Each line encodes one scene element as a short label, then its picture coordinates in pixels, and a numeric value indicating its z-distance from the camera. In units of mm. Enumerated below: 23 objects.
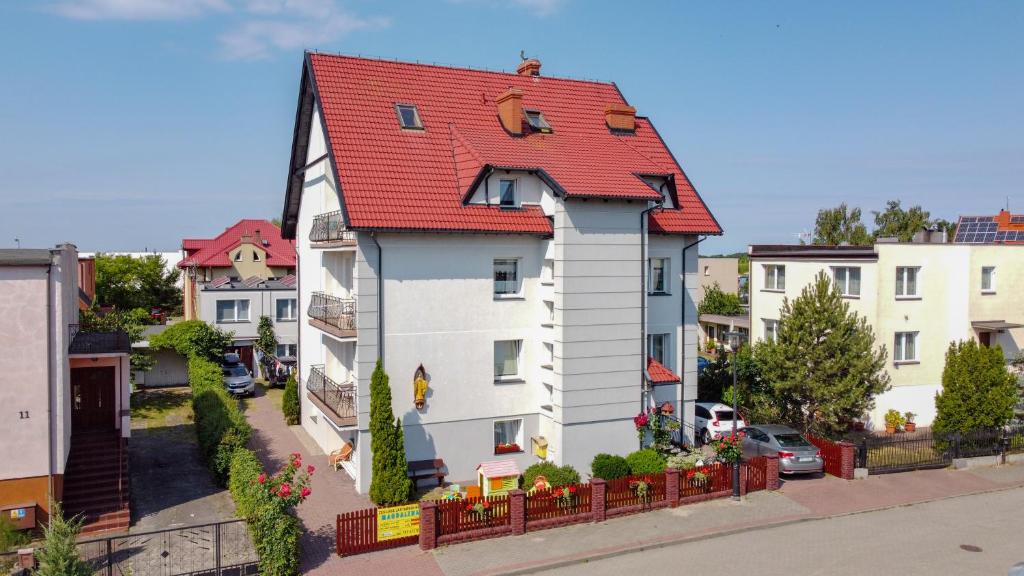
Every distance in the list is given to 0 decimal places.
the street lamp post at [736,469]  21516
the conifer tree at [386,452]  20312
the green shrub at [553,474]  21203
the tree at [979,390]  25734
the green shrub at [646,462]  22391
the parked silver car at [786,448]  23453
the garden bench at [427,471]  21819
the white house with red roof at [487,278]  22047
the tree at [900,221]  68750
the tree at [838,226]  69438
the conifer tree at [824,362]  25984
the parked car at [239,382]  35125
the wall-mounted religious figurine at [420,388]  22078
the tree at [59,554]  13609
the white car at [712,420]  28016
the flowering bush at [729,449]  21391
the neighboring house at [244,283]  40844
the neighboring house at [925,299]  30266
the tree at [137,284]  59781
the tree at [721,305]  57531
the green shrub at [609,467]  21969
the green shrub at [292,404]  29969
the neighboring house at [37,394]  17750
